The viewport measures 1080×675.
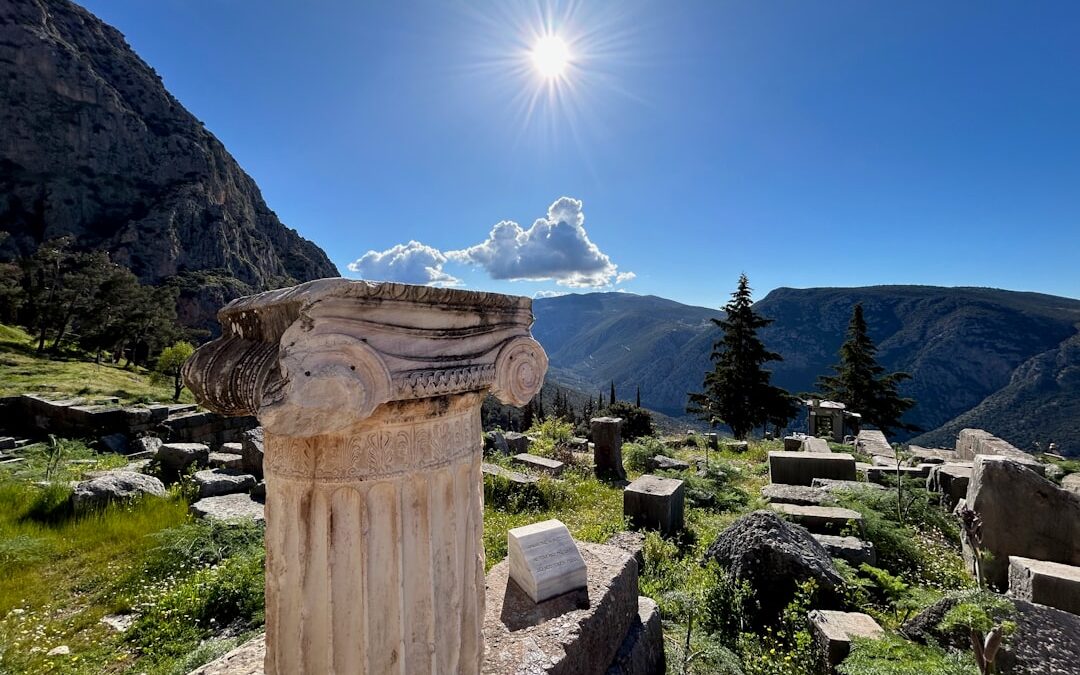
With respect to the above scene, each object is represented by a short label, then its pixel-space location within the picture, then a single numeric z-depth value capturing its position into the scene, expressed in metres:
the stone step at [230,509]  5.53
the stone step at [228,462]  7.88
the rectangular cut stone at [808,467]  7.79
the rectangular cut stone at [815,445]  9.56
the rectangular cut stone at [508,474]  7.57
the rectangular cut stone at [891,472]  7.89
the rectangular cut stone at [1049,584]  3.44
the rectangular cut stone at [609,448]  9.42
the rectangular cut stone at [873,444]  10.90
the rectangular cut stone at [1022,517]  4.59
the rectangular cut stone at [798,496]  6.28
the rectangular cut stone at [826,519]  5.34
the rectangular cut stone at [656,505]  6.05
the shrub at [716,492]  7.36
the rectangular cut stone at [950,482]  6.71
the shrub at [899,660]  2.35
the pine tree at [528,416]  20.67
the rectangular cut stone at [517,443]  11.74
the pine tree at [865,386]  29.56
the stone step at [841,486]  6.50
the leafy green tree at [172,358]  23.12
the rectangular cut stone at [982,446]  8.36
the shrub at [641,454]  10.69
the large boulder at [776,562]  3.98
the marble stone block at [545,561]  3.10
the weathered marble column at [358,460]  1.54
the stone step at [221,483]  6.33
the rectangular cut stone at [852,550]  4.67
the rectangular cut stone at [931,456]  10.43
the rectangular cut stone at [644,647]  3.16
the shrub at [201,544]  4.68
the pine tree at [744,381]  24.97
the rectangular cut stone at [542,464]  8.93
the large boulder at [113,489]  5.59
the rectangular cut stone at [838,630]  3.11
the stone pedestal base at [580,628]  2.59
